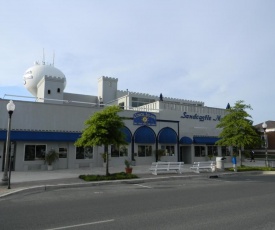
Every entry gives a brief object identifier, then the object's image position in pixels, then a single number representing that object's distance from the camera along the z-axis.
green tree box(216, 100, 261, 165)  25.25
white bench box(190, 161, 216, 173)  22.18
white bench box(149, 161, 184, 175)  20.49
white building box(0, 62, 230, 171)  23.34
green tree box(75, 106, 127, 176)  18.08
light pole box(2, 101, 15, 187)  14.77
